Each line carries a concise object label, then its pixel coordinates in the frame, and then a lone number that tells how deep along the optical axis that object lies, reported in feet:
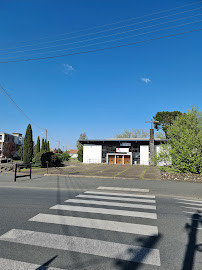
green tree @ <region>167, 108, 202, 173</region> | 49.66
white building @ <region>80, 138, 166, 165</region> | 135.64
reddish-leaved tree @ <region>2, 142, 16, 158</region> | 175.83
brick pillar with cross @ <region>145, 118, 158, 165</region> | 128.77
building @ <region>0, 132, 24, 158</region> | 221.87
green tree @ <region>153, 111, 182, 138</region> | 186.45
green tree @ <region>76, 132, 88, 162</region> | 173.96
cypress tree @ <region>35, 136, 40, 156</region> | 163.71
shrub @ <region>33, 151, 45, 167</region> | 88.33
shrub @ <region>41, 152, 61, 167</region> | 86.84
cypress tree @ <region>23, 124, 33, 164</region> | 101.45
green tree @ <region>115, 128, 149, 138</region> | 238.31
